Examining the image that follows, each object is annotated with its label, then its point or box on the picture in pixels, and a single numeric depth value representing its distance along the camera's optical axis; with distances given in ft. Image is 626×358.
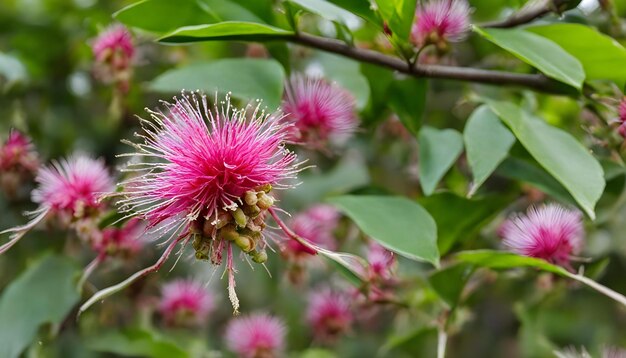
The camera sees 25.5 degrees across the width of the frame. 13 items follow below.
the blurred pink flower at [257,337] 1.75
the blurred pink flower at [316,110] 1.55
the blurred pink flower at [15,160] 1.64
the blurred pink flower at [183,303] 1.79
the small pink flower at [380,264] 1.51
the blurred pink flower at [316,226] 1.69
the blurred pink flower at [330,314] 1.79
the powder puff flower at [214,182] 1.31
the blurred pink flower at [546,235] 1.45
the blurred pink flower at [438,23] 1.51
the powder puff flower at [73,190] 1.48
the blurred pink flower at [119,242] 1.54
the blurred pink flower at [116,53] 1.71
